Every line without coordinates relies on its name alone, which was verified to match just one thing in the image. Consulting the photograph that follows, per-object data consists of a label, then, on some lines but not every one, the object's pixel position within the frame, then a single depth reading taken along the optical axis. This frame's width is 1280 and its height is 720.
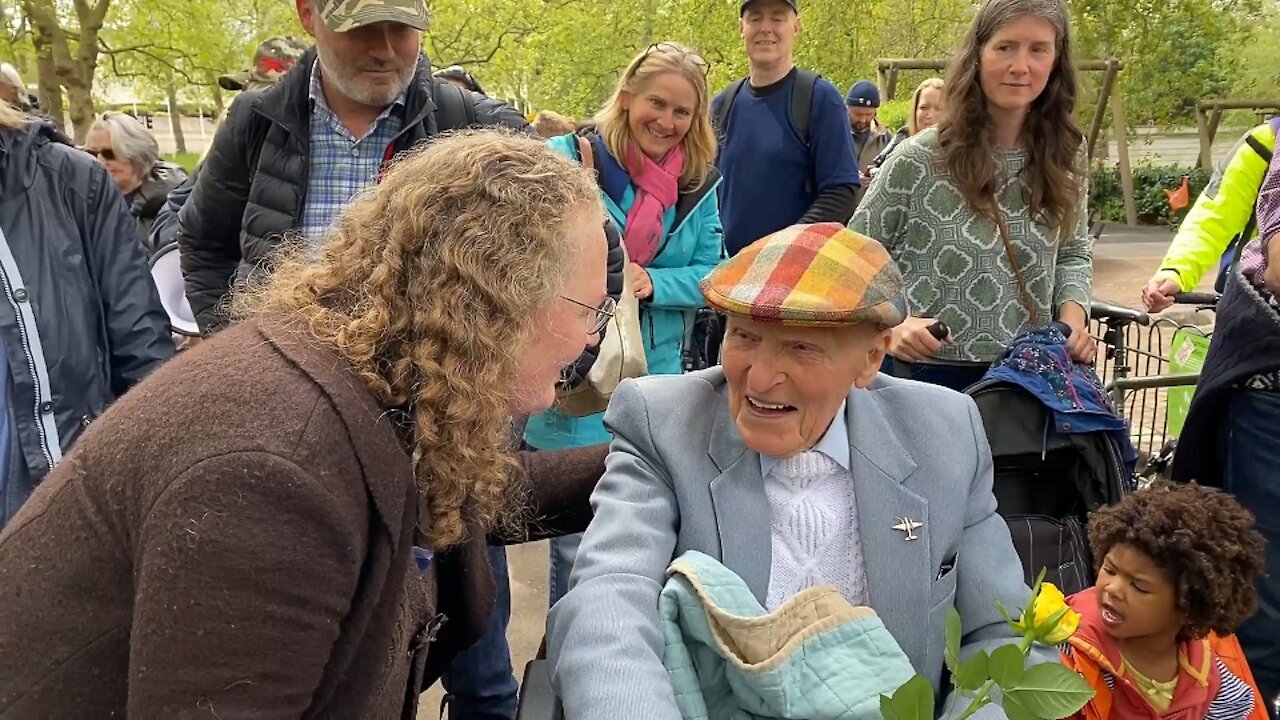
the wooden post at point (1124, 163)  12.21
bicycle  2.96
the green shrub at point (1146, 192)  16.03
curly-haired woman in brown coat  1.18
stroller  2.30
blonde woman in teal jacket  3.13
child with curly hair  2.13
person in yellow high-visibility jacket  2.77
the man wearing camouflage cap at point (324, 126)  2.65
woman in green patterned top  2.67
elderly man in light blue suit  1.79
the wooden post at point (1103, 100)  8.15
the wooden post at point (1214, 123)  12.38
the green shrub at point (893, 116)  12.63
